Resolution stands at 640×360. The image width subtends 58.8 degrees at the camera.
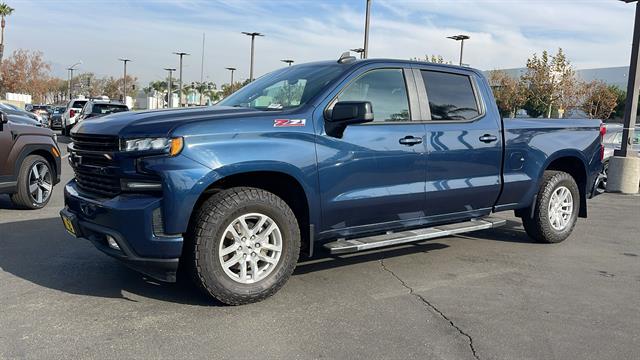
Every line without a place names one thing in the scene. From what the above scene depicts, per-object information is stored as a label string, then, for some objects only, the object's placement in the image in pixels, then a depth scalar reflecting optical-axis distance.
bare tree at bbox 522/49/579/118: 40.19
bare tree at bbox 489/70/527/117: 44.19
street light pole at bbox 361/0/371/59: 24.67
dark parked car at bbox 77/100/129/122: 19.38
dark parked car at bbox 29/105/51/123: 40.53
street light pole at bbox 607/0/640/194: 12.05
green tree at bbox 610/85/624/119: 49.59
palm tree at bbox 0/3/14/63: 52.81
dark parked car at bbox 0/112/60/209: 7.50
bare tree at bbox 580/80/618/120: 44.84
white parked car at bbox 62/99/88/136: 24.12
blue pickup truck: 4.06
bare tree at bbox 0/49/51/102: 74.62
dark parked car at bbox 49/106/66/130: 33.56
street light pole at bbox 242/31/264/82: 39.14
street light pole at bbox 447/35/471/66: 36.56
